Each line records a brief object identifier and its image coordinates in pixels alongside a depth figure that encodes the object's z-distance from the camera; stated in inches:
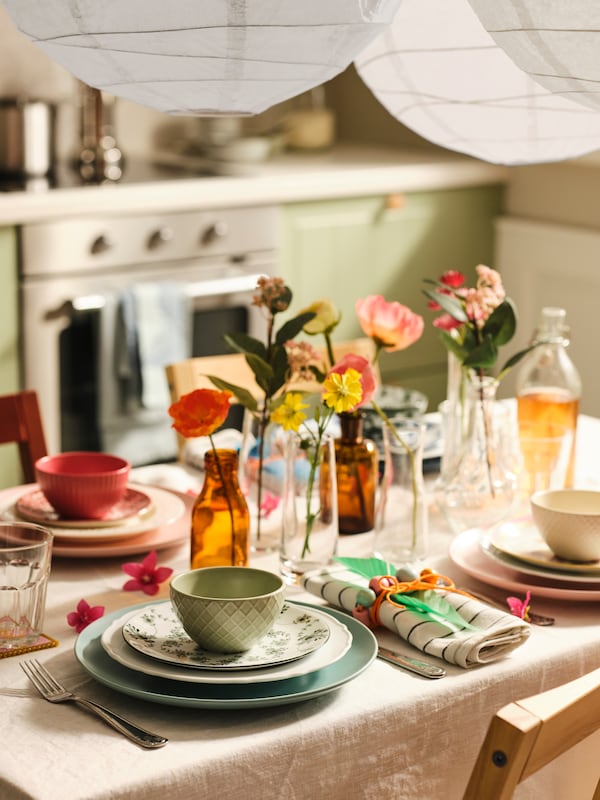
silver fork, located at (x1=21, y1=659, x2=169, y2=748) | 57.7
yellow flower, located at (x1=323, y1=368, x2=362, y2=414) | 72.4
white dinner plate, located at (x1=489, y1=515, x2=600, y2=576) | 72.5
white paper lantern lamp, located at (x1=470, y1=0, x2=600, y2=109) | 57.0
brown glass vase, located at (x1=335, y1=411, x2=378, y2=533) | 79.7
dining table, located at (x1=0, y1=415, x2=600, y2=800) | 56.4
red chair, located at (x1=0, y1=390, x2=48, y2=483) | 92.0
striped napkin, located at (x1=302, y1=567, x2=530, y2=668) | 64.5
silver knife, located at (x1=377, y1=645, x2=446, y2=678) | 63.5
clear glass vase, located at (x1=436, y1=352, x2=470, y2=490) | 82.5
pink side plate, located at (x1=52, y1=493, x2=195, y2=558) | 74.7
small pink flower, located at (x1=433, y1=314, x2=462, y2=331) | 81.9
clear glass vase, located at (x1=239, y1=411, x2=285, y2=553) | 78.5
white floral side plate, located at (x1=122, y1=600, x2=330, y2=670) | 61.9
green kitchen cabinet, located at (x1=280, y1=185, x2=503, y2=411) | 155.8
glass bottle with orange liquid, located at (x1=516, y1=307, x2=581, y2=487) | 85.6
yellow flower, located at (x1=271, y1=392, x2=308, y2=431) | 73.7
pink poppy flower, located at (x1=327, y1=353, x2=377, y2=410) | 75.1
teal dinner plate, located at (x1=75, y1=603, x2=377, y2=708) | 59.4
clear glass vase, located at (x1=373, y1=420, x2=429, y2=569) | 74.8
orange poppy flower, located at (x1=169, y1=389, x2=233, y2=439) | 69.7
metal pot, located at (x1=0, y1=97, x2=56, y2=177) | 143.6
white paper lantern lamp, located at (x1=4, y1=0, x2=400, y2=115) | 57.7
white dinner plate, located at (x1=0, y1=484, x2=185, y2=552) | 75.6
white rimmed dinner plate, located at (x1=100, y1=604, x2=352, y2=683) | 60.6
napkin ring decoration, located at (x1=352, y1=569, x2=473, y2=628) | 68.0
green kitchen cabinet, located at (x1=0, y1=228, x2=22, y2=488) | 131.2
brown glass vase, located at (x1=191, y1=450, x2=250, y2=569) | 71.8
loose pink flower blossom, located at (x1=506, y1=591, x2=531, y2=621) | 68.9
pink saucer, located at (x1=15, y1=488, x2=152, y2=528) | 76.9
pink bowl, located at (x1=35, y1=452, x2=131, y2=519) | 76.7
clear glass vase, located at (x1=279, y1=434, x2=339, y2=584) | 73.4
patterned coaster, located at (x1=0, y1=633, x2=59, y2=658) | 64.8
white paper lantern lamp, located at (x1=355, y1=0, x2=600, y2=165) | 70.7
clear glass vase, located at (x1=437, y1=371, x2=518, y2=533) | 79.9
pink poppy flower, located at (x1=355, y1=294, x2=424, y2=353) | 78.9
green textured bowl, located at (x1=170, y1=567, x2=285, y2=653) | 61.6
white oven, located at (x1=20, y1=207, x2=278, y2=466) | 134.7
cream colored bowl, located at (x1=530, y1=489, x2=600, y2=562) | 72.7
